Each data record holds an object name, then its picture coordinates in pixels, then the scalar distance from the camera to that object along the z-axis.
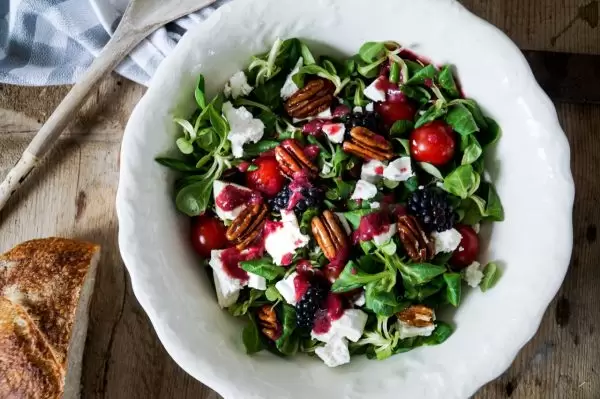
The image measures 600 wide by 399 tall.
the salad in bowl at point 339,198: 0.64
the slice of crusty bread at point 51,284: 0.72
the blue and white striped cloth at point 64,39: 0.75
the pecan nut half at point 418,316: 0.65
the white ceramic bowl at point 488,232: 0.63
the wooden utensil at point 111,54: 0.74
